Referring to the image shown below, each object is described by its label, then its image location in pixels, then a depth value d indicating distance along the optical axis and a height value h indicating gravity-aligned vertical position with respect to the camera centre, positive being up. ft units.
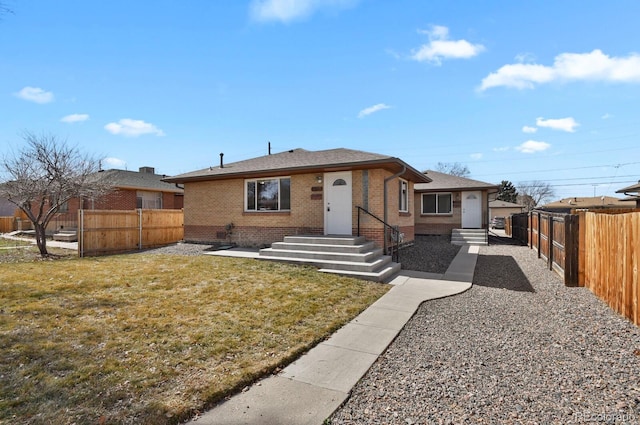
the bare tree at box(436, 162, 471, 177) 196.65 +24.61
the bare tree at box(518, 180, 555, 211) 222.89 +12.95
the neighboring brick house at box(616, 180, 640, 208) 51.50 +3.24
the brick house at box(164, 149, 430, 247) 37.11 +2.04
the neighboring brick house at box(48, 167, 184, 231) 68.83 +3.76
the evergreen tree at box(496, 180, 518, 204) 179.52 +9.70
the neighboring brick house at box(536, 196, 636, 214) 100.19 +2.70
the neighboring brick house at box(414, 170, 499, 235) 62.59 +1.23
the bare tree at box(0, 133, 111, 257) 42.52 +4.66
